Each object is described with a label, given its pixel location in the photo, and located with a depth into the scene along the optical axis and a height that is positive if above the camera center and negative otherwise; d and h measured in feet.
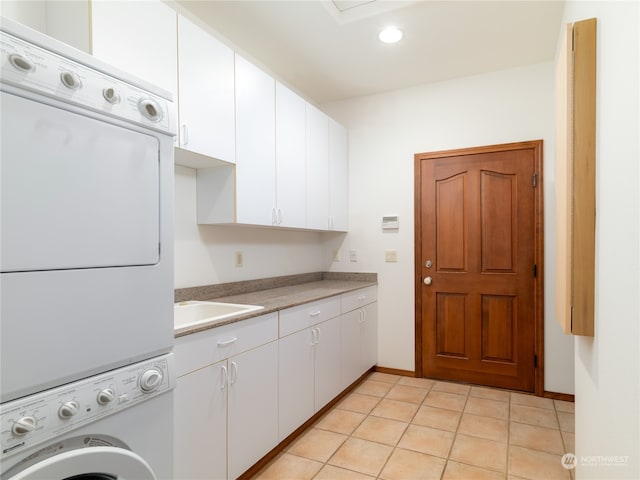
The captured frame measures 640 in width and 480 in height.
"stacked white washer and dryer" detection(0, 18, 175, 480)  2.58 -0.23
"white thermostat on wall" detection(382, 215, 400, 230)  11.45 +0.46
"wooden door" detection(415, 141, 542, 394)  9.93 -0.77
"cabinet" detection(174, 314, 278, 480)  5.02 -2.44
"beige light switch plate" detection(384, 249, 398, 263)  11.46 -0.57
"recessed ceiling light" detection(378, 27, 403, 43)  8.18 +4.47
